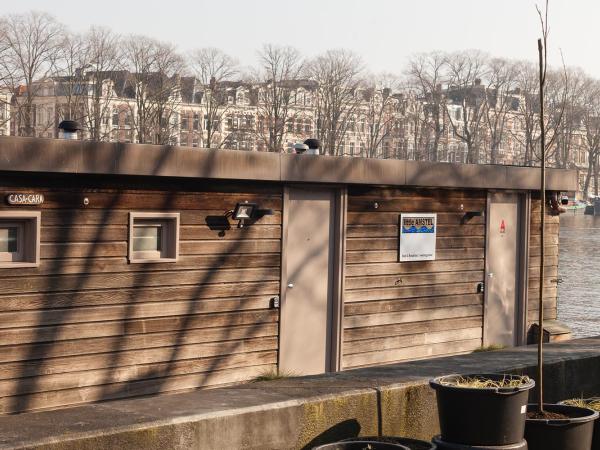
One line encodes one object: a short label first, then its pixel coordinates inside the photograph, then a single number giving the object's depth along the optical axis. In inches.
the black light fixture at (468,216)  449.7
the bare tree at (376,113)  4589.1
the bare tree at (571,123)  4992.6
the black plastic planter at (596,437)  238.1
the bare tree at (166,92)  3508.9
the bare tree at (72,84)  3329.2
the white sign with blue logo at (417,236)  421.1
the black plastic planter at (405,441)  210.8
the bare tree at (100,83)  3358.8
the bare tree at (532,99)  4719.5
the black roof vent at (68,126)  362.0
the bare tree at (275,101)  4067.4
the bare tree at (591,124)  5255.9
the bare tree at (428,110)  4763.8
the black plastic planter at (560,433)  222.4
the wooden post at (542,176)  227.6
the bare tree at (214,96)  3969.0
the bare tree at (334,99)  4234.7
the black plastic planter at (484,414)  205.5
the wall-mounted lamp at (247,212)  361.4
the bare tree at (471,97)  4926.2
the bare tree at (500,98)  4980.3
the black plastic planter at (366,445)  204.1
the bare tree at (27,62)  3192.2
